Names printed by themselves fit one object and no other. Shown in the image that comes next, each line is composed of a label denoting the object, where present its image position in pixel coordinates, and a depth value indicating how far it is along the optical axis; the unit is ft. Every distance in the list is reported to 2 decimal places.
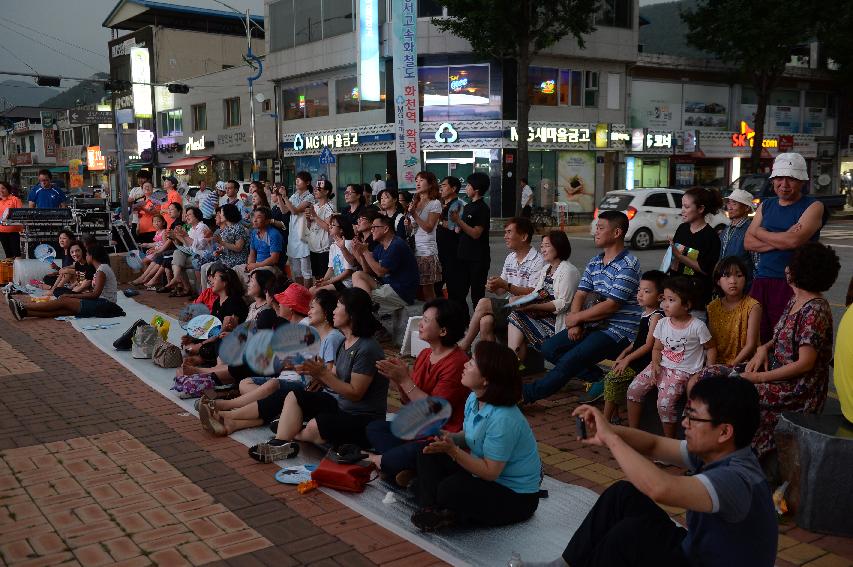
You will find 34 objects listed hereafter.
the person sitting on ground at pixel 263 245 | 35.96
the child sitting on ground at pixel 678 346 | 17.03
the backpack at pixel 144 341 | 27.96
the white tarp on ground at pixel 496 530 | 13.17
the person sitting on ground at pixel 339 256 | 30.73
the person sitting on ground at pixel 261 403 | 19.42
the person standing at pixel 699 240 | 20.89
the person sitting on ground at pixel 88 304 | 35.86
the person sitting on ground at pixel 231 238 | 38.27
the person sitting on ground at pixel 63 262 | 39.68
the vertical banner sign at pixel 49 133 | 226.38
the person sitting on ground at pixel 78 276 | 36.71
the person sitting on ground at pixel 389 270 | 28.96
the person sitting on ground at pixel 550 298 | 22.13
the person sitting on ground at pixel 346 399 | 17.19
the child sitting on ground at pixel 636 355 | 19.08
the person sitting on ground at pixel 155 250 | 45.70
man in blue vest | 18.58
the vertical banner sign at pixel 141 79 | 160.56
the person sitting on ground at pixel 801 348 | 15.05
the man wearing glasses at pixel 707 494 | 8.79
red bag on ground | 15.72
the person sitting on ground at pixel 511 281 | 23.02
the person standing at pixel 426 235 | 31.37
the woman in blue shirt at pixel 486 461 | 12.72
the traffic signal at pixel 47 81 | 100.53
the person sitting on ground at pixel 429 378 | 15.28
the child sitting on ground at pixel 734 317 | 17.07
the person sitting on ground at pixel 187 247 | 41.32
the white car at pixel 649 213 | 64.49
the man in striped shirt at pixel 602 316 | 20.42
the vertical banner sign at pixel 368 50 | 91.20
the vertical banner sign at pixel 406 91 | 50.19
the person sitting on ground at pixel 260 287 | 24.77
